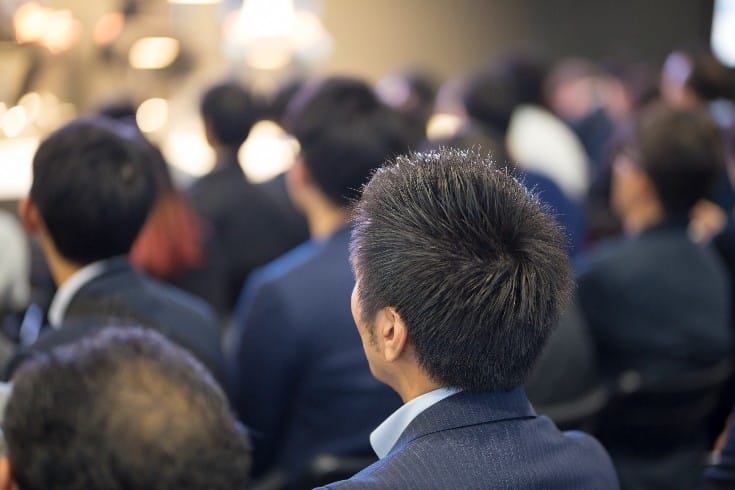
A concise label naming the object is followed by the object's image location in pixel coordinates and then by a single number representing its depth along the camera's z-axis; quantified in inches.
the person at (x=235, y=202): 117.0
